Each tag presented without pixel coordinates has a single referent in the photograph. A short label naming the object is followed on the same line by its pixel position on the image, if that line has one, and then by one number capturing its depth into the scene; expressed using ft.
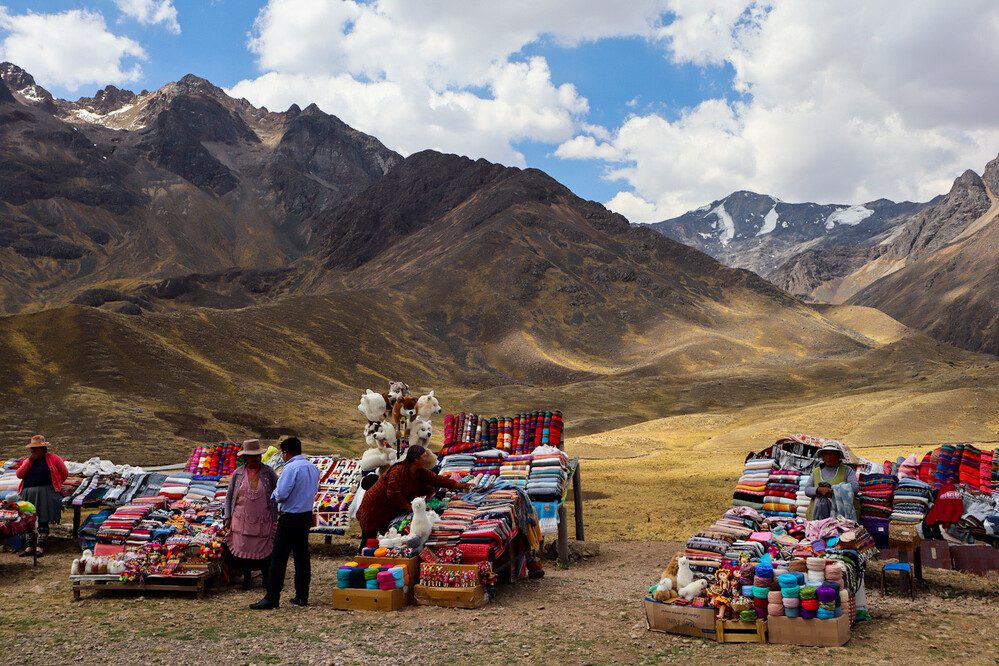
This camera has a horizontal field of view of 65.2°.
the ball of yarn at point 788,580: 23.24
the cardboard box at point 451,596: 28.25
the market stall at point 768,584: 23.04
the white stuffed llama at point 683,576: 25.32
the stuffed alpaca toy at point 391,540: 29.86
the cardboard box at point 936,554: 30.60
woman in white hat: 32.30
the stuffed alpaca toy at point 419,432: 36.76
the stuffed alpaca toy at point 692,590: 24.81
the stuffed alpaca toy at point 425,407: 36.88
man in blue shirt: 28.58
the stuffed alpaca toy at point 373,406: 36.19
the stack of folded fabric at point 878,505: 31.96
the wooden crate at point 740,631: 23.40
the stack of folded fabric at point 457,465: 39.55
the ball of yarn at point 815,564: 23.93
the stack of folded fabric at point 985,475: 35.12
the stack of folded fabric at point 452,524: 30.63
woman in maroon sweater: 31.65
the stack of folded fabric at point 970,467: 35.50
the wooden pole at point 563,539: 38.36
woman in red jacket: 39.60
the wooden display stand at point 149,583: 29.96
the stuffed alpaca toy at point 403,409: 37.04
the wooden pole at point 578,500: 43.27
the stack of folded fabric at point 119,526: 34.24
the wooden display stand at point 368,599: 27.99
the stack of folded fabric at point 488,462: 39.47
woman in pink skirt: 31.24
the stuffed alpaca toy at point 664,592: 25.14
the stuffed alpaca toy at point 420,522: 30.09
